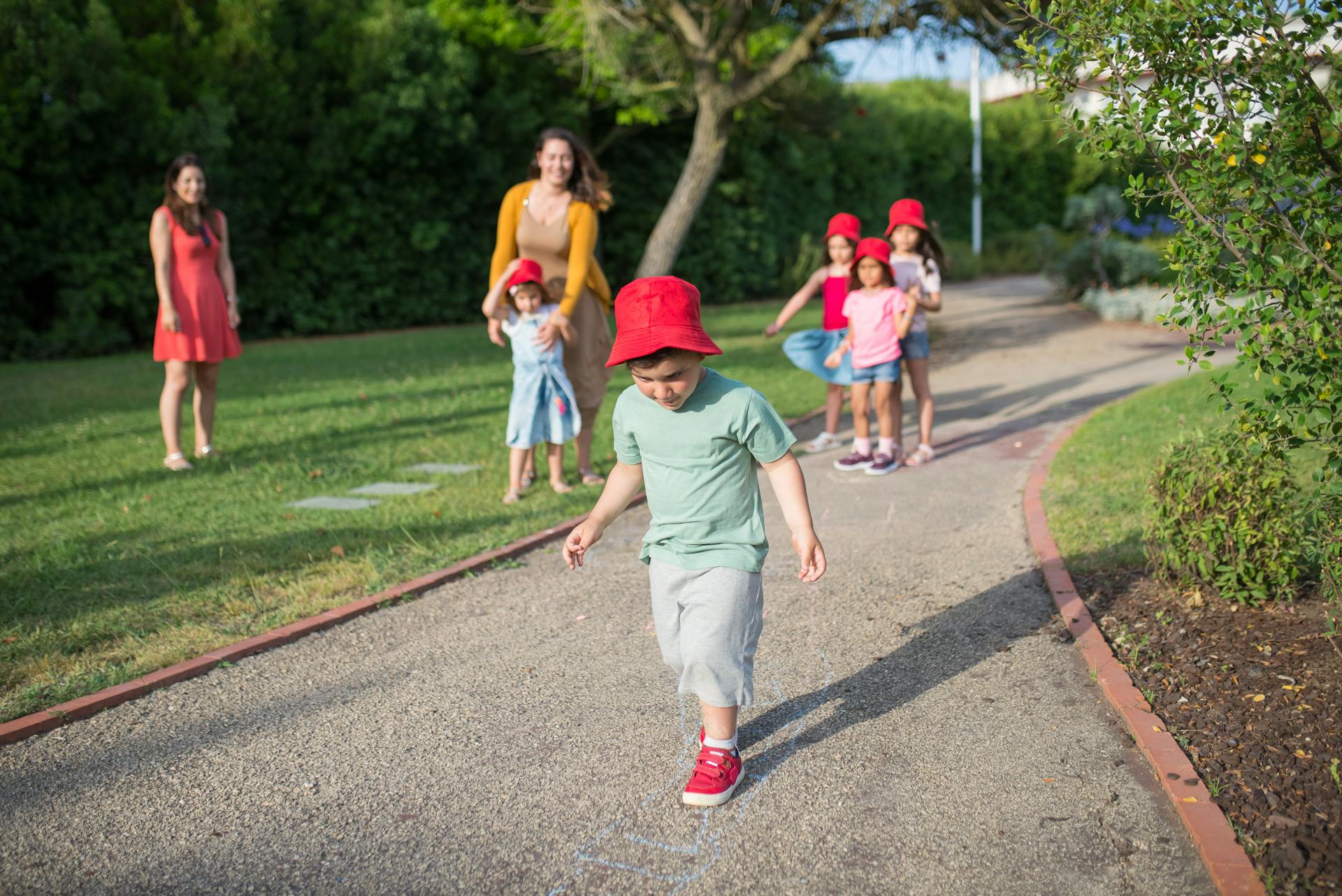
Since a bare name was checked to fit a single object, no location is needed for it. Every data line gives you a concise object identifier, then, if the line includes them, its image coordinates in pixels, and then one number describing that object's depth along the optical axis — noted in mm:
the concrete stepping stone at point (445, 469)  7852
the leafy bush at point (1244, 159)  3402
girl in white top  7863
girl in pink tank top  8219
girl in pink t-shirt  7465
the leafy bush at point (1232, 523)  4461
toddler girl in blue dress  6809
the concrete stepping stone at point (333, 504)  6895
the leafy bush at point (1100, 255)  19203
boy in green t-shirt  3277
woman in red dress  7820
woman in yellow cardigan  6746
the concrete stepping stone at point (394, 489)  7246
